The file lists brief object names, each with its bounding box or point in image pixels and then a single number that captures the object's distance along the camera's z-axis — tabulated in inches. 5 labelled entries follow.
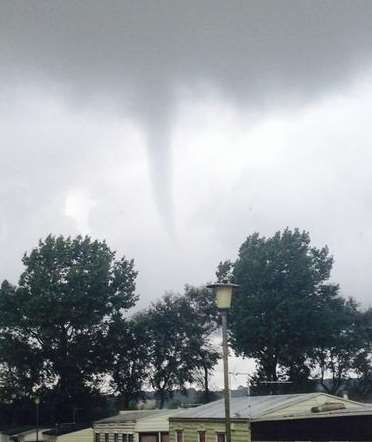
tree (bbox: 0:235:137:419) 2977.4
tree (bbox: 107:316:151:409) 3203.7
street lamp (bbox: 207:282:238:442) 629.6
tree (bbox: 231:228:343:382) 2802.7
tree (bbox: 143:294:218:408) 3425.2
